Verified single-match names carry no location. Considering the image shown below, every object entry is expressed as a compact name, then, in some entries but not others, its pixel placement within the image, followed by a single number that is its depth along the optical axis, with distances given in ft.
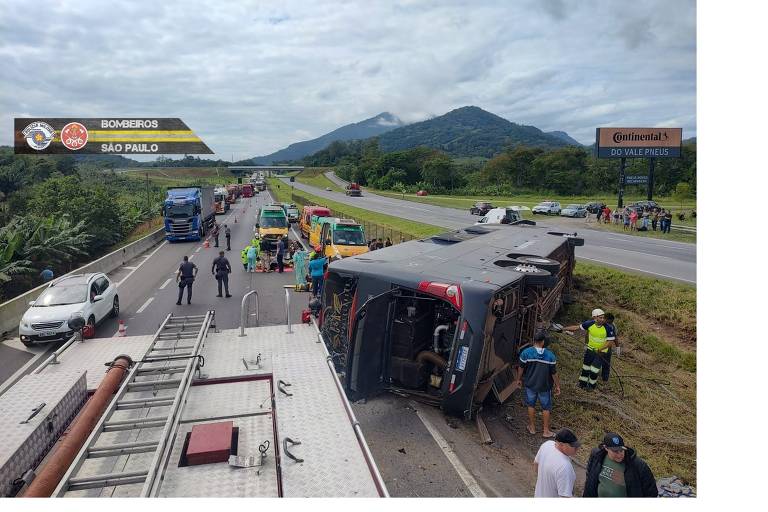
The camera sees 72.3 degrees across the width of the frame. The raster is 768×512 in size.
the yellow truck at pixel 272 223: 90.68
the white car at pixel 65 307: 40.24
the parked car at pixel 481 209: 151.33
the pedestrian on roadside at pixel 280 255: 72.49
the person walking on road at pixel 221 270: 57.06
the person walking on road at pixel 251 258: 72.33
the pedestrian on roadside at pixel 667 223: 100.84
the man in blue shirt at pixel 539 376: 26.25
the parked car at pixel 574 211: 148.36
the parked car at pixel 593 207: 154.89
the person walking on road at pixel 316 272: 50.24
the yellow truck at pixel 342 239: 71.47
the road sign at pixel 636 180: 134.82
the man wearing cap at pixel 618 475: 16.99
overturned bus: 24.64
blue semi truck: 108.06
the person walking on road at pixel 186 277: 53.78
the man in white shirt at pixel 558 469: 17.30
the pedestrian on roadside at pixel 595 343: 32.65
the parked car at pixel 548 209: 156.35
